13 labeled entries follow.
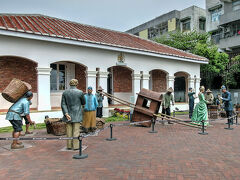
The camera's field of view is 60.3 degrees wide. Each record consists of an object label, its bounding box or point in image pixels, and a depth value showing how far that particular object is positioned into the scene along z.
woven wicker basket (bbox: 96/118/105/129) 7.86
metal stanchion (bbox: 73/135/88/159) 4.57
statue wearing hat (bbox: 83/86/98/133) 7.22
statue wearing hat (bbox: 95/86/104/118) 10.50
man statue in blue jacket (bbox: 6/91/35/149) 5.29
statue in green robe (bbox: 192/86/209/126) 8.69
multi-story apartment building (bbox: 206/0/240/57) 24.36
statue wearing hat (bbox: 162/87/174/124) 9.86
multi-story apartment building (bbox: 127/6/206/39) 31.38
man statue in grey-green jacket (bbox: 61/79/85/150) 5.20
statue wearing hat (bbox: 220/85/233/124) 9.04
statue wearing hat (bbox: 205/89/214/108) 11.04
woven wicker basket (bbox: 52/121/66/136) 6.99
